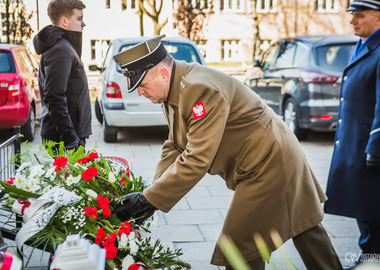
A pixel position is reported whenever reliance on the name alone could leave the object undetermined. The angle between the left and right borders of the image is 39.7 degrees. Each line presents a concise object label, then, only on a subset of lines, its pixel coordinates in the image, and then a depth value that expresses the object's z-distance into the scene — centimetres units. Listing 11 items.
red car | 862
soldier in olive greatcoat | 258
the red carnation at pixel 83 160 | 292
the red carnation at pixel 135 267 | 237
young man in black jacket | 396
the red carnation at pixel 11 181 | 288
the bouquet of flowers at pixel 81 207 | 244
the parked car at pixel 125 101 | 868
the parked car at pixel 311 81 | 848
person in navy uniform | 356
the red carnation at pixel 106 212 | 255
